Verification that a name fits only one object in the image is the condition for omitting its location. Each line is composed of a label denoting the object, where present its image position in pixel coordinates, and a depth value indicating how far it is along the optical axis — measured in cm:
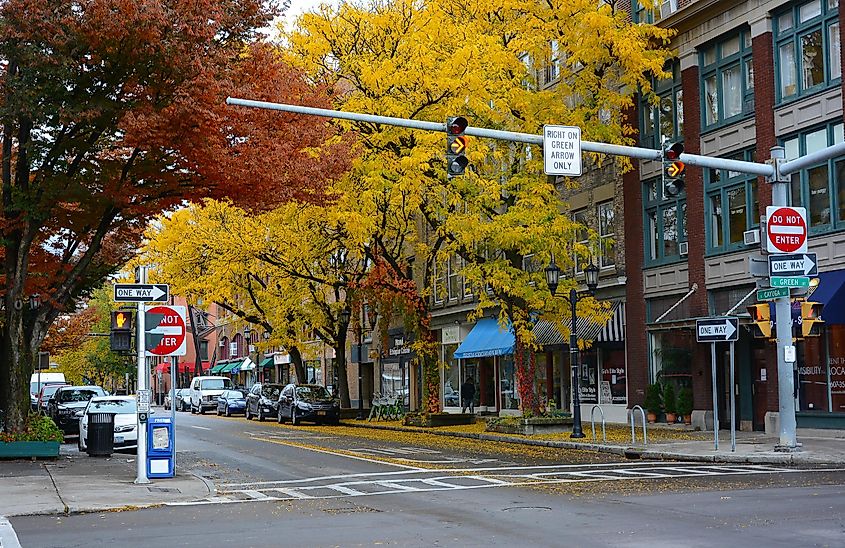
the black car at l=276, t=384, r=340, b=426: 4550
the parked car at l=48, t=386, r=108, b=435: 3794
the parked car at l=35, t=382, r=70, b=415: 4581
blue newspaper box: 2009
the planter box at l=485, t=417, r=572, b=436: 3161
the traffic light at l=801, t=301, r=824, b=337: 2172
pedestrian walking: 4312
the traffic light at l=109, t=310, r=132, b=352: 1909
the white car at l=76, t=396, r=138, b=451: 2989
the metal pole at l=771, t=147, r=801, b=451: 2228
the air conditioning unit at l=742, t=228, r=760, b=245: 2247
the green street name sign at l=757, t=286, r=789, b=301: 2229
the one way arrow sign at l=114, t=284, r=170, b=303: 1875
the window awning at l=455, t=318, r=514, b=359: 4047
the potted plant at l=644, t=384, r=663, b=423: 3350
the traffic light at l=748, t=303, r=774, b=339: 2238
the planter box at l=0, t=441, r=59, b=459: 2417
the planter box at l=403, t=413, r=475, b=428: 3884
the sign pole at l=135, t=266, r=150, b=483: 1855
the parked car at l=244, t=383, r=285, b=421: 5135
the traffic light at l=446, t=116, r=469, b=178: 1816
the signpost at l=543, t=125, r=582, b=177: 1914
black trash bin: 2644
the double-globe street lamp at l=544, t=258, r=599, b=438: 2909
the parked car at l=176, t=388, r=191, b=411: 7200
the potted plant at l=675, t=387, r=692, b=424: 3216
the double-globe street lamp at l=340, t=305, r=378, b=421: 4603
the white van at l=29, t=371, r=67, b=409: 5834
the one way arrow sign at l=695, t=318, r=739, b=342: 2328
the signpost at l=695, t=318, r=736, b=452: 2330
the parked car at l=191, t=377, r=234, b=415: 6738
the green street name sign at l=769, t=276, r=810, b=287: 2198
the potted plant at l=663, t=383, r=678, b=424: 3272
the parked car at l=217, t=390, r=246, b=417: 6106
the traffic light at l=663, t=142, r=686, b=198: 1959
